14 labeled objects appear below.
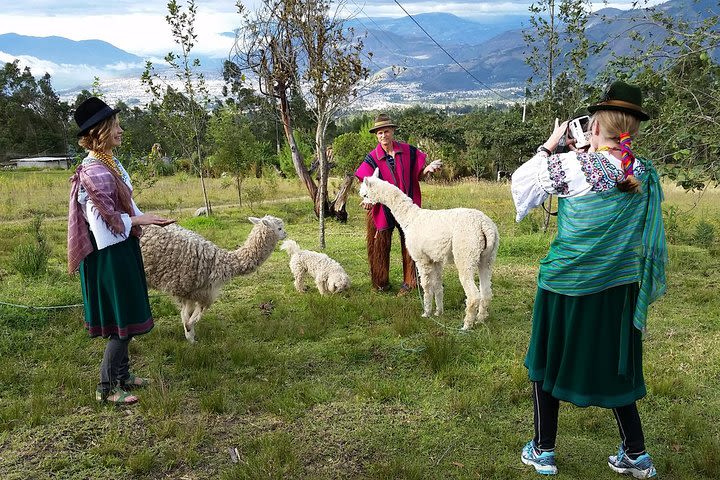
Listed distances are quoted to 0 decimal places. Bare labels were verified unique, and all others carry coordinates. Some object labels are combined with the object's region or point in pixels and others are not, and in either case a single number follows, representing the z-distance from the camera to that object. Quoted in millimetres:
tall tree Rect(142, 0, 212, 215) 13234
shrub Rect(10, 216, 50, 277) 8133
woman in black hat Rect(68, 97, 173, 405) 4027
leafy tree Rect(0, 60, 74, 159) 45875
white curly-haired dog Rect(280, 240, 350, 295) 7609
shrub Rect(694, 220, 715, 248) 10758
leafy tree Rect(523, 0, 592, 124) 10648
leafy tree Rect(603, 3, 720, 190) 5531
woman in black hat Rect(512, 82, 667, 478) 2889
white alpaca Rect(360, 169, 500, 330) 5934
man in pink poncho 7254
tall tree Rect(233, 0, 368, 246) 9352
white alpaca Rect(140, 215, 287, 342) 5676
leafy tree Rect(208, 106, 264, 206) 16219
